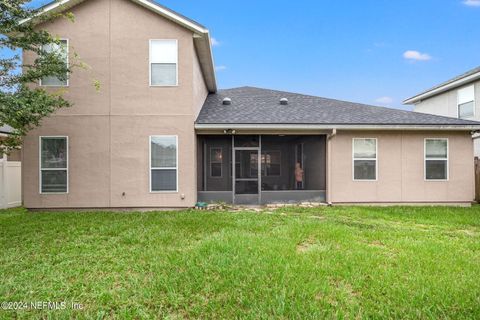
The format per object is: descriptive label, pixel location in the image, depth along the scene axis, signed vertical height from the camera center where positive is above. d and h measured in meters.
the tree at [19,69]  6.74 +2.47
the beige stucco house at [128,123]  9.49 +1.33
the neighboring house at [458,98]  13.64 +3.32
